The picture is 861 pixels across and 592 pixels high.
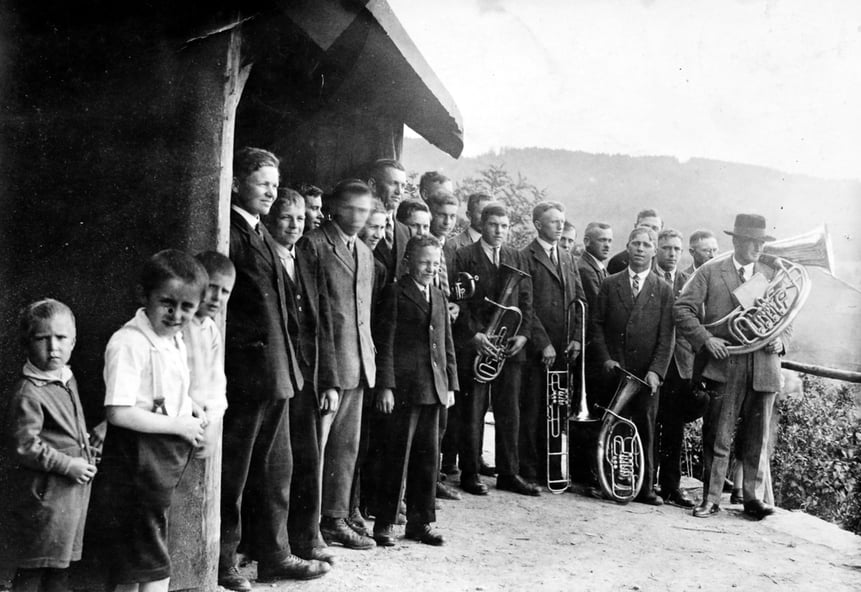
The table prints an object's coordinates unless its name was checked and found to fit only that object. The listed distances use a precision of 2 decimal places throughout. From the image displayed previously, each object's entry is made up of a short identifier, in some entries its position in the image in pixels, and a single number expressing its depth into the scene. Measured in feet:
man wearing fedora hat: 19.98
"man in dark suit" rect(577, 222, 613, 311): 23.52
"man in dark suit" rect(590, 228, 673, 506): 21.36
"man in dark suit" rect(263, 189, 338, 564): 14.05
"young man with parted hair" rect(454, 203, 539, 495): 21.08
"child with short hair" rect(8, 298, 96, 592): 10.18
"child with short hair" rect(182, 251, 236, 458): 11.40
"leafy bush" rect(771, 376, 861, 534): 24.86
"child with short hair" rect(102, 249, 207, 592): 10.19
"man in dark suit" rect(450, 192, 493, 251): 23.17
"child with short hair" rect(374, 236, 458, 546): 15.92
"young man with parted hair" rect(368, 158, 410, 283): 17.83
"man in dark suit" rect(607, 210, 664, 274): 24.22
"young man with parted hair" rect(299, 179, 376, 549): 15.20
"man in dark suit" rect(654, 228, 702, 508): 21.80
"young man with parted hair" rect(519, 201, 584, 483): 22.15
